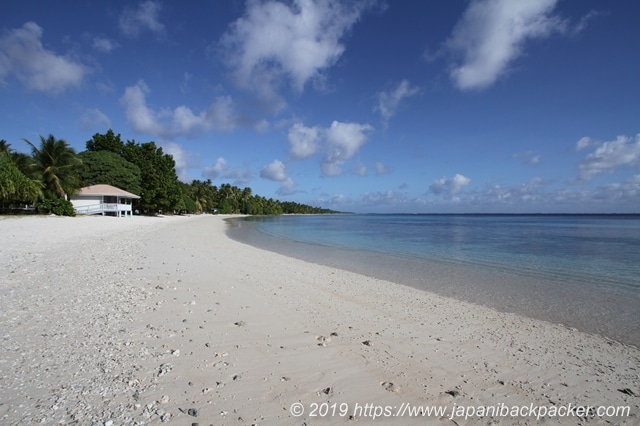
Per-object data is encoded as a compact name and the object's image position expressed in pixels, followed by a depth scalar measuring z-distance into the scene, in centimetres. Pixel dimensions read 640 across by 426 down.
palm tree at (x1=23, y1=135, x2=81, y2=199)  3769
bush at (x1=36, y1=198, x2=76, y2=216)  3328
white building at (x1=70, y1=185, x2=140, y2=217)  4262
